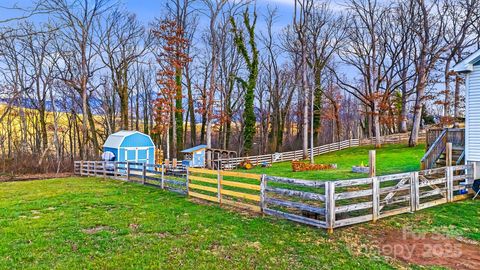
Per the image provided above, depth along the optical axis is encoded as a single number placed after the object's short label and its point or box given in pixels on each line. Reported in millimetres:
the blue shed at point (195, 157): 22386
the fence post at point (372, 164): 9328
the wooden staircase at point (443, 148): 11992
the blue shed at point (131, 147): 19672
